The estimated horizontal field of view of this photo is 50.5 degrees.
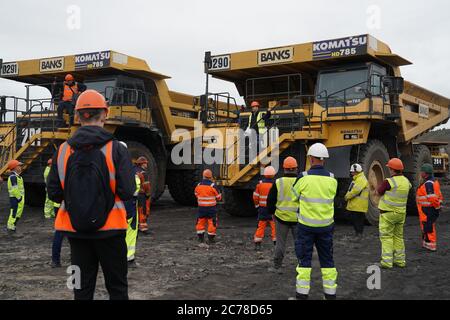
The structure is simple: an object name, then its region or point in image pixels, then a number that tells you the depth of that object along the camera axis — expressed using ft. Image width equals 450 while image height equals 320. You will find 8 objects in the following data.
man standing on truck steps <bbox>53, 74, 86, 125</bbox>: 35.58
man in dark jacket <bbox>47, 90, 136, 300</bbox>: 9.57
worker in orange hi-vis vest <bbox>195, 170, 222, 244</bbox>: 26.13
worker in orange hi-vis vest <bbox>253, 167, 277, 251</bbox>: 24.00
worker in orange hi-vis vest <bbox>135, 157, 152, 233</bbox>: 28.00
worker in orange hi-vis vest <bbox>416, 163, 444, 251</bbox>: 24.26
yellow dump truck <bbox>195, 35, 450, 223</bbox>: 30.99
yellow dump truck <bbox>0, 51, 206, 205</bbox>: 35.78
